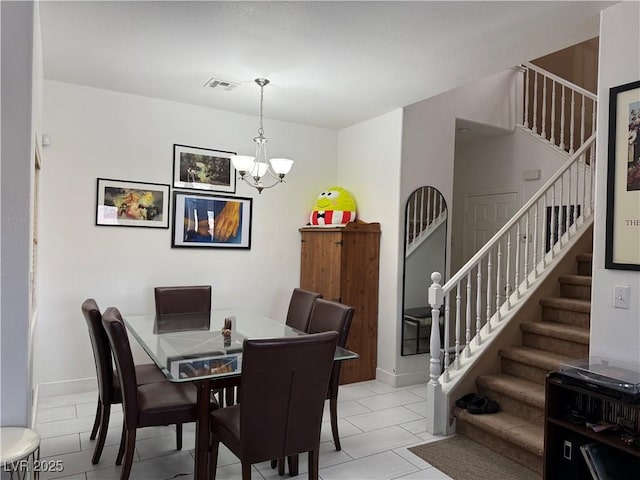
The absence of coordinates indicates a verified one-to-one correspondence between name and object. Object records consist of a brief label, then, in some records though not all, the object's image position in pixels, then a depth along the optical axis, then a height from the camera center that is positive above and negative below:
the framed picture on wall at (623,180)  2.34 +0.34
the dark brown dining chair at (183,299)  3.89 -0.60
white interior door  5.47 +0.32
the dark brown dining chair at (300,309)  3.56 -0.61
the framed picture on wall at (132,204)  3.98 +0.25
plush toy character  4.62 +0.29
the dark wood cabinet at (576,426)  2.23 -0.95
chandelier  3.25 +0.55
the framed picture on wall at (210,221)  4.31 +0.12
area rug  2.66 -1.42
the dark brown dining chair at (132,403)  2.28 -0.93
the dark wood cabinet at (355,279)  4.36 -0.43
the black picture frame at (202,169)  4.31 +0.63
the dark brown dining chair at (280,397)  1.96 -0.75
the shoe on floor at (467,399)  3.22 -1.18
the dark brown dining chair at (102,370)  2.59 -0.83
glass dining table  2.25 -0.70
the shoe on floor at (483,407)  3.11 -1.19
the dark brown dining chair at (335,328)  2.97 -0.64
